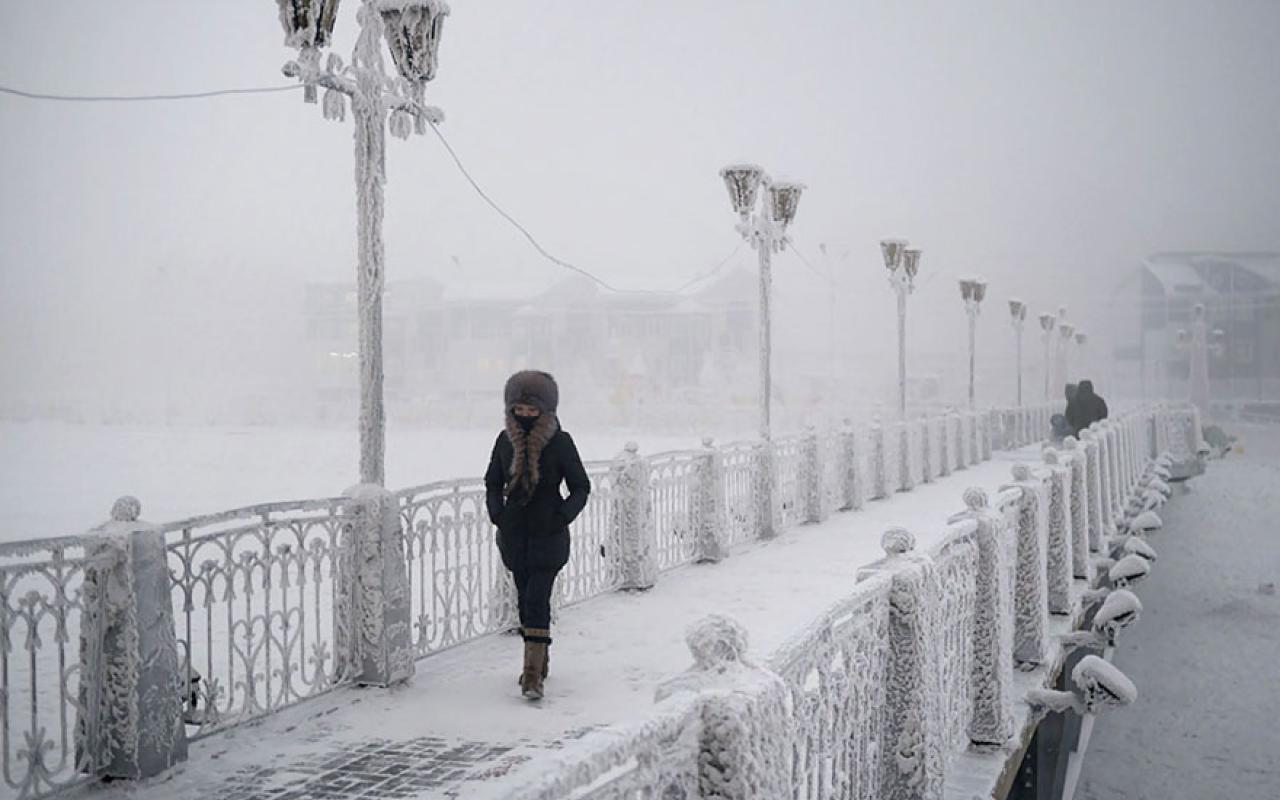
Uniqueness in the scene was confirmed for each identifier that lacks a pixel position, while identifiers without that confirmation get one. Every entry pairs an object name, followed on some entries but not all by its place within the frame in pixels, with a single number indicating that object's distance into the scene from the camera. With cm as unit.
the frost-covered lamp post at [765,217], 1537
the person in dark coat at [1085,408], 2258
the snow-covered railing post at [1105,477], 1510
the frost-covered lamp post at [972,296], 3167
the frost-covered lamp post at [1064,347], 4858
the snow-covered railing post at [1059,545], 956
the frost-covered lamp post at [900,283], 2333
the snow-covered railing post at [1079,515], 1128
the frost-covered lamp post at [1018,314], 3825
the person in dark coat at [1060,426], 2881
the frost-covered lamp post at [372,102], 757
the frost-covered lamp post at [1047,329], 4285
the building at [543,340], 6219
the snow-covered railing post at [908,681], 451
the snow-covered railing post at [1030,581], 783
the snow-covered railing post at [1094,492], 1334
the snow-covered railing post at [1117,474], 1738
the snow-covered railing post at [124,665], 546
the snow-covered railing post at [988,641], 609
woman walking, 694
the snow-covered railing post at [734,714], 261
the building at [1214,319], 6562
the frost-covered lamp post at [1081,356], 5809
